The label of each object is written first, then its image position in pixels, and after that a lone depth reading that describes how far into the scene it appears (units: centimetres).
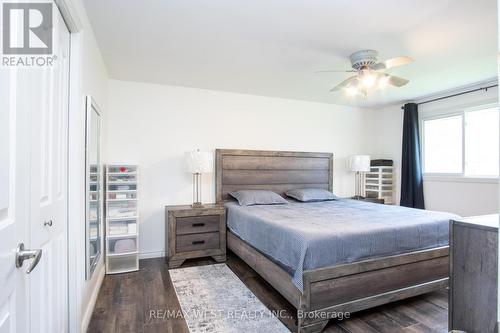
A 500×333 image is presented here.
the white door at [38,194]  93
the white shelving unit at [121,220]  307
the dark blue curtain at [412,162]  434
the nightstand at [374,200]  449
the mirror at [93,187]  212
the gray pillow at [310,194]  407
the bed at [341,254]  196
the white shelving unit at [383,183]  478
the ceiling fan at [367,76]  261
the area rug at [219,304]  203
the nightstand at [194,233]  328
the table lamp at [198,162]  341
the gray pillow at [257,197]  366
